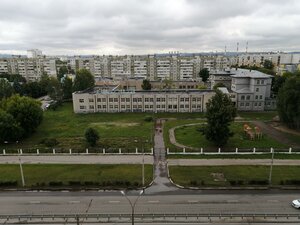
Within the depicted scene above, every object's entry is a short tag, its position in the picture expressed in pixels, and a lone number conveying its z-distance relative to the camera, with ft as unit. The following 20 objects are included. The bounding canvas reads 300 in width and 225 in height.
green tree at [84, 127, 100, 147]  173.37
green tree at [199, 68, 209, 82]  458.50
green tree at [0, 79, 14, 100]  323.06
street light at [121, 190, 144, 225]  100.50
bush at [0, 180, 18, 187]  121.49
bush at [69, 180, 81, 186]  121.49
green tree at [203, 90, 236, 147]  166.30
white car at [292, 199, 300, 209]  101.30
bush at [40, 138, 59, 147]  180.55
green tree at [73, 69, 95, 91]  361.24
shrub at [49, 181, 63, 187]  121.08
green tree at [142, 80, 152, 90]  385.70
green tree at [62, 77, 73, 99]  362.59
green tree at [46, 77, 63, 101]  351.11
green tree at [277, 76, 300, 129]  191.93
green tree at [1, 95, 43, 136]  195.52
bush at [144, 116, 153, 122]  247.58
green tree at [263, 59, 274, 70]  515.75
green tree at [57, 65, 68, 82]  489.01
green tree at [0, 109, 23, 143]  174.03
